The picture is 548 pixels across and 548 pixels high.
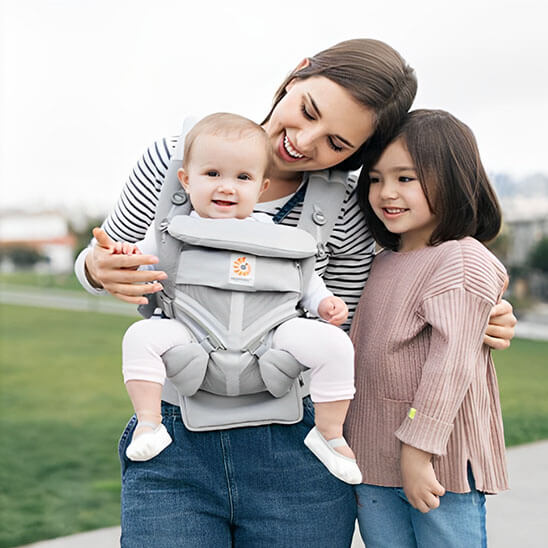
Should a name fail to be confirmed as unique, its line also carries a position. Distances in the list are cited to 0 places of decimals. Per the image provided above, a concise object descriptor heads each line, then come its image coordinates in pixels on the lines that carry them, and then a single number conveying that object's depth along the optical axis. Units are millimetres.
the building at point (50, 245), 58662
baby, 1652
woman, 1734
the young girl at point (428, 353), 1809
